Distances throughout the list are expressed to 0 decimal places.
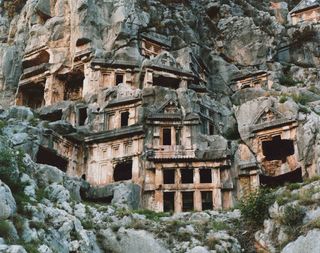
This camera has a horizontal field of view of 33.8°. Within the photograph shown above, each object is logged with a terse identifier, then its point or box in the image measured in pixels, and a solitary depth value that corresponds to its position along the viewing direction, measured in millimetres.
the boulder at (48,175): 24859
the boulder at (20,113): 42281
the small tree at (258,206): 23184
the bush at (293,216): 21469
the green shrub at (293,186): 24077
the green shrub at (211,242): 21959
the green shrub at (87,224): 22484
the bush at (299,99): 42612
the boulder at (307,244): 19422
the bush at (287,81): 54500
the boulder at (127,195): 35562
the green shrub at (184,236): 22484
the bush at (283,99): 42059
